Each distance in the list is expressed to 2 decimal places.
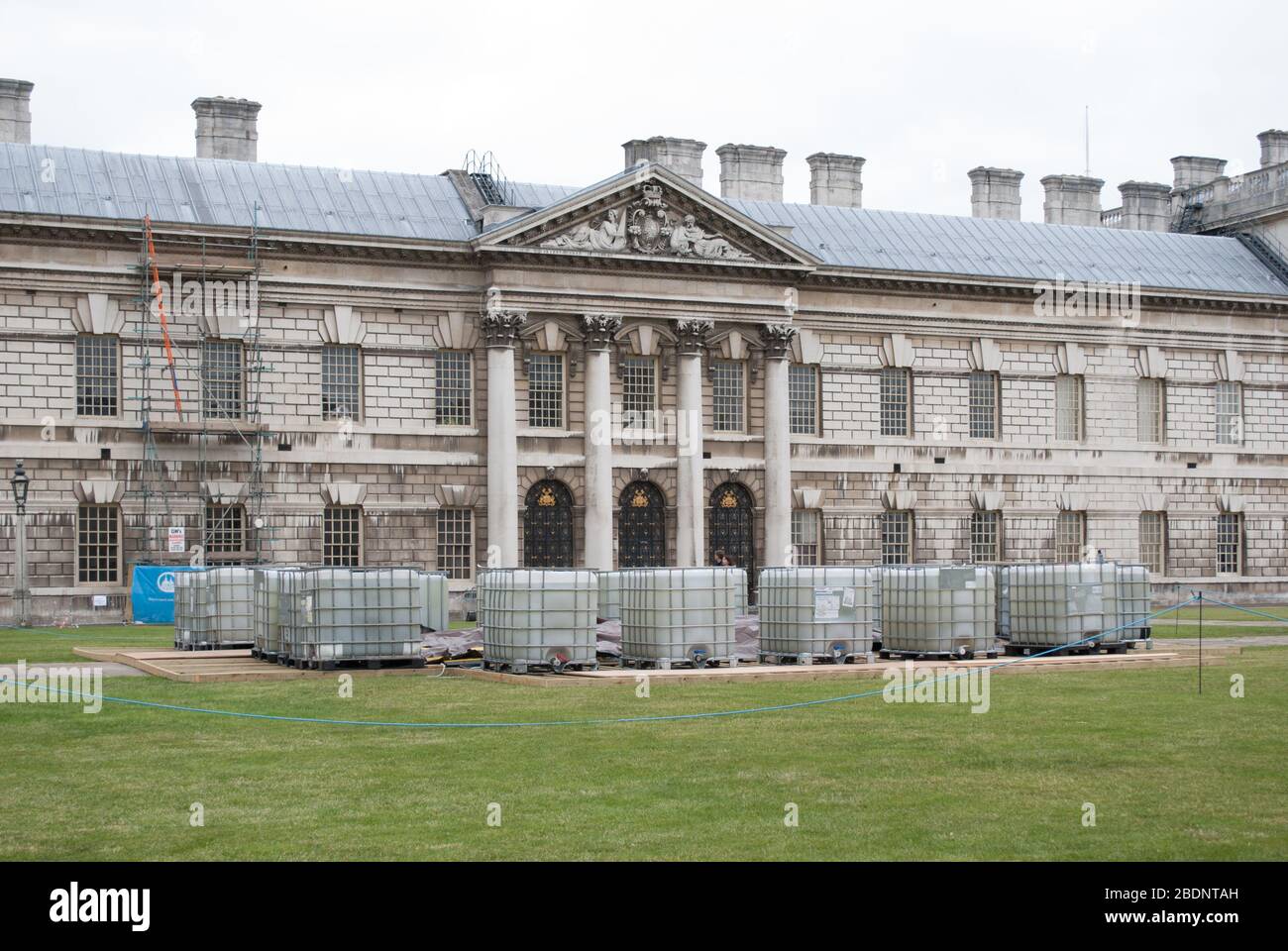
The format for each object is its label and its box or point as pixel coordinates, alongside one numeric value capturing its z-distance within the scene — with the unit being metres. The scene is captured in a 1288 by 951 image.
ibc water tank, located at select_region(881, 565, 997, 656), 31.38
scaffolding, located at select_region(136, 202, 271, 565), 46.31
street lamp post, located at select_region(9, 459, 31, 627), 44.00
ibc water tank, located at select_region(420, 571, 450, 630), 35.66
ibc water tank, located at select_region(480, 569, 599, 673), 28.39
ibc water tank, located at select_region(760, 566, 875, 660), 30.33
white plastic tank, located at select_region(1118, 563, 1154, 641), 33.81
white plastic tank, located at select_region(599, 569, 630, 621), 35.75
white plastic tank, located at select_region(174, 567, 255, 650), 34.09
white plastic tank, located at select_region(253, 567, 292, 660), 30.78
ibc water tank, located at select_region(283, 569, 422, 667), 29.45
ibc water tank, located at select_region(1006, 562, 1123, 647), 32.56
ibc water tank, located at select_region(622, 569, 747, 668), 29.11
